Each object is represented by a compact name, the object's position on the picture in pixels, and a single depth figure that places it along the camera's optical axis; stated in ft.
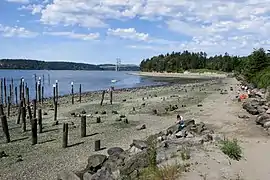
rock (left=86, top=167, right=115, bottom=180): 47.26
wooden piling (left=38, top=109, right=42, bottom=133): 100.70
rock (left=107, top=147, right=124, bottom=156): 67.51
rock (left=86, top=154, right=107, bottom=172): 58.74
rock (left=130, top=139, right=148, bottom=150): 64.97
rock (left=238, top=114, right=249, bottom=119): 109.40
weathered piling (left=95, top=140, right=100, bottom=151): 77.46
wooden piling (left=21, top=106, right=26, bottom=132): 102.92
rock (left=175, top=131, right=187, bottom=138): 68.78
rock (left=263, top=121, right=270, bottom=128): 85.87
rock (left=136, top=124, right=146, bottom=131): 100.99
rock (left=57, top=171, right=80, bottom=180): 50.72
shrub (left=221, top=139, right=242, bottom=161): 52.47
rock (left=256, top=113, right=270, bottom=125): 91.63
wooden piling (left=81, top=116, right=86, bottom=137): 91.79
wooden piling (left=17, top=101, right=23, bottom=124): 119.07
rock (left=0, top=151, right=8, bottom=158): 74.98
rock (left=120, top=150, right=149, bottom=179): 49.52
